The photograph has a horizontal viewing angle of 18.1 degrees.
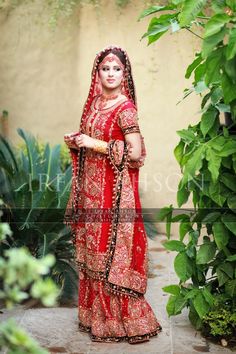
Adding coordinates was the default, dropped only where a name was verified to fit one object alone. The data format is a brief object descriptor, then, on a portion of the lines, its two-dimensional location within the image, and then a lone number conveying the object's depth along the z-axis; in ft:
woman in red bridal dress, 14.33
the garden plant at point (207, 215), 13.11
